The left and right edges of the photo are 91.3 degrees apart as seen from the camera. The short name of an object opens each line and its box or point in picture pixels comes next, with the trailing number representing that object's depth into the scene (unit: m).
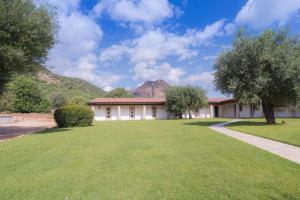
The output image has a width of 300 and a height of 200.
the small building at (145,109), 21.93
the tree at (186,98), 20.81
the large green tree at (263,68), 10.08
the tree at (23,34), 6.86
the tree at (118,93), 44.11
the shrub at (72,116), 11.36
